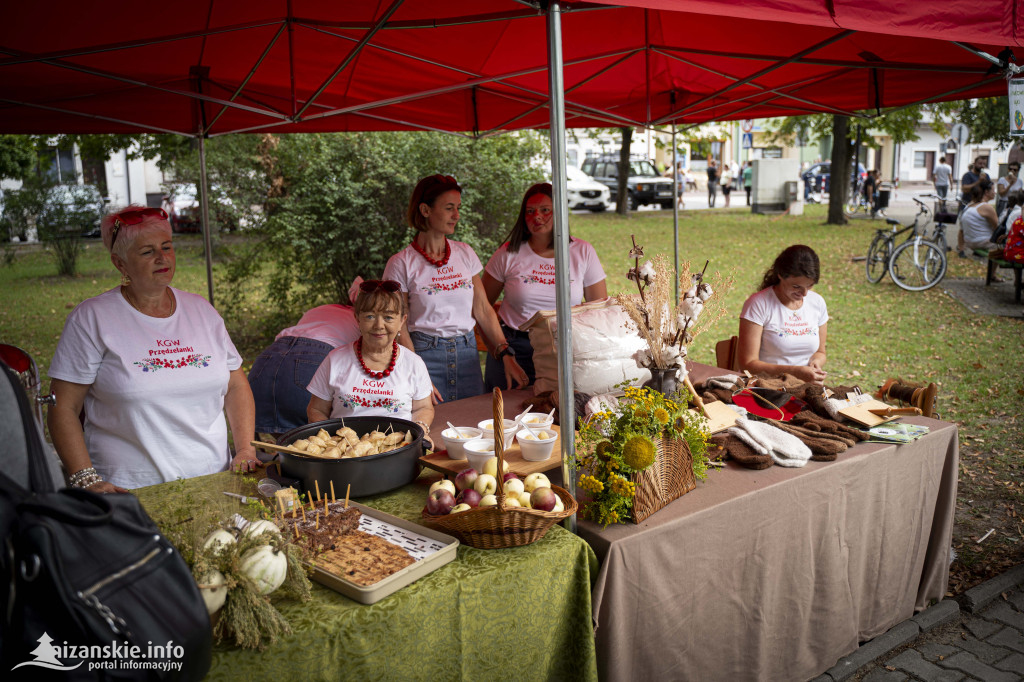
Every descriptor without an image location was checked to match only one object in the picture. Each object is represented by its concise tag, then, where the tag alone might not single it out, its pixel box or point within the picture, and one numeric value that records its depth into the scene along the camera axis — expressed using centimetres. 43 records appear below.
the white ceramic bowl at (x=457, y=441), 243
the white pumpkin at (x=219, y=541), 161
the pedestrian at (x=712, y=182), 2594
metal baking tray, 174
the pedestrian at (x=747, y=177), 2946
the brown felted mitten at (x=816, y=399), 318
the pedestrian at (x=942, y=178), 1983
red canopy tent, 342
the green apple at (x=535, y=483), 216
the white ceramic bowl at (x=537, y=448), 240
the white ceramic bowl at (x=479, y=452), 225
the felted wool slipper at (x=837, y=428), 299
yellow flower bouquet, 223
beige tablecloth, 229
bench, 984
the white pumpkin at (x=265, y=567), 163
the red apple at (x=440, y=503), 203
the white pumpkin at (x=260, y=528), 170
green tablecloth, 165
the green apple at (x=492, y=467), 219
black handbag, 114
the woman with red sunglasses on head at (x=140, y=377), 237
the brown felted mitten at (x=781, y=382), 337
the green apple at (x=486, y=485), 211
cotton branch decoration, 255
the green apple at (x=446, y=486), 211
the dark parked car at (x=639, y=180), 2391
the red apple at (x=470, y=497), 202
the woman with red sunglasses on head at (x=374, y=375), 291
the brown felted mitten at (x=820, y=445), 279
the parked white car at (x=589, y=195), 2236
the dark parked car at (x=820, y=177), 2858
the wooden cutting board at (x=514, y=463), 235
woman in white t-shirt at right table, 406
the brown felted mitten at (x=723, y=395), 324
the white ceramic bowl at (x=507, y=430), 257
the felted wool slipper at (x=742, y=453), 270
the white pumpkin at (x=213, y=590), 153
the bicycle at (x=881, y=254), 1167
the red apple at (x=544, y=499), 205
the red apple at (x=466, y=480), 217
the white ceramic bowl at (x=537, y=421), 255
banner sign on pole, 321
